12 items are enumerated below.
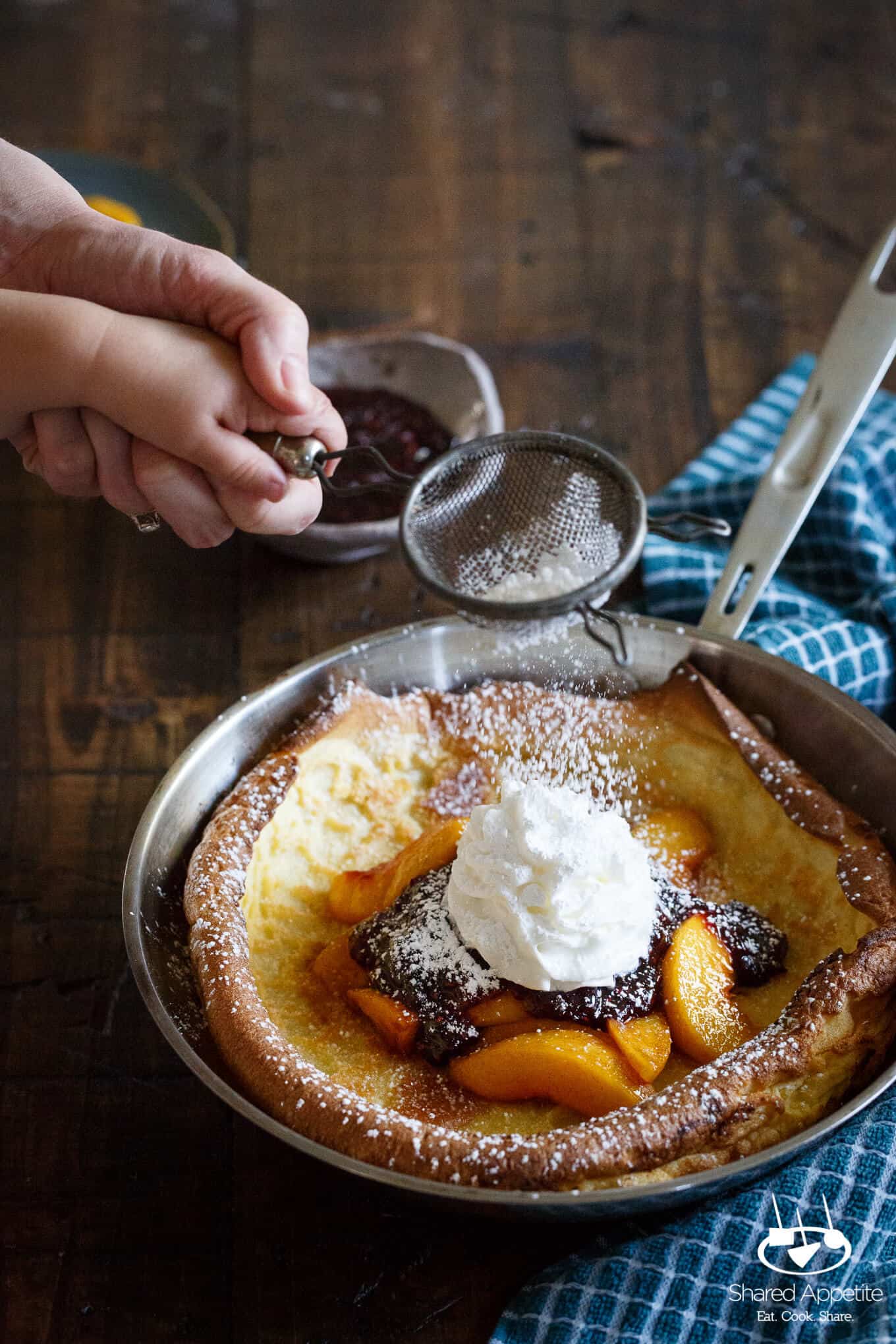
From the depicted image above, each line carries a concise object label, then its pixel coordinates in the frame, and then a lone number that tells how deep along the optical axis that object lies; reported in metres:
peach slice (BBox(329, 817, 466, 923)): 0.79
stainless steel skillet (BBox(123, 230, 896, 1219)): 0.77
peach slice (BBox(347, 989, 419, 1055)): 0.75
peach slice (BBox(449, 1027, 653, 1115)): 0.73
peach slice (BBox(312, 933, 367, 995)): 0.78
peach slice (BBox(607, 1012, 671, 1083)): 0.74
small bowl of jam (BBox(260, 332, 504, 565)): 0.93
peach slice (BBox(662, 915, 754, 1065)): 0.75
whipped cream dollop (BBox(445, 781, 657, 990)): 0.75
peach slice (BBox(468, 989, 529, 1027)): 0.75
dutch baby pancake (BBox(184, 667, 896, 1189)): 0.72
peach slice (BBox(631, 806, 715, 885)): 0.80
